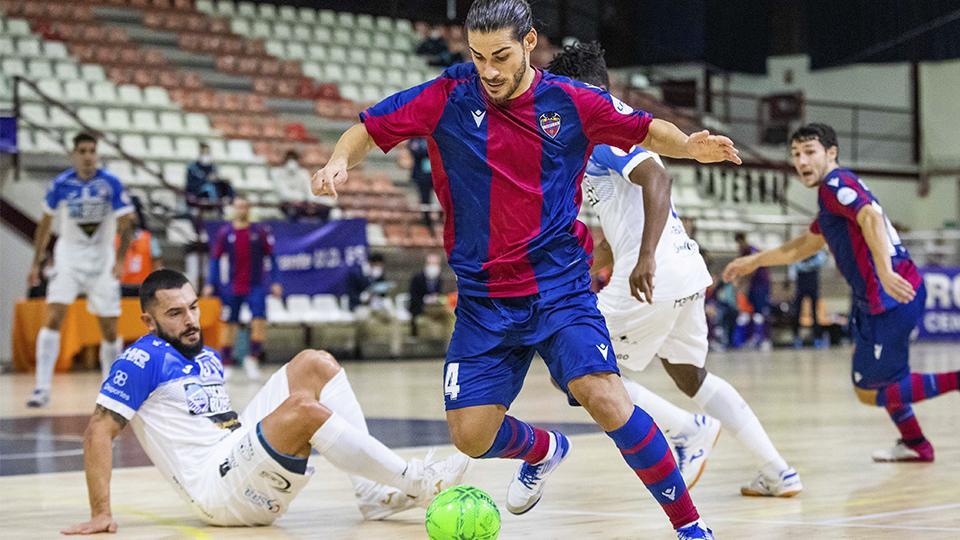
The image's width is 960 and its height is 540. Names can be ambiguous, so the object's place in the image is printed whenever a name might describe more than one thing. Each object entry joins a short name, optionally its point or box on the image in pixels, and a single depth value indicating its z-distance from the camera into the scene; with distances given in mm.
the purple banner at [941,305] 25328
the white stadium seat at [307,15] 27344
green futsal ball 4633
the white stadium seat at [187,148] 21734
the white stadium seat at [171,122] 22038
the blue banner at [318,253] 18969
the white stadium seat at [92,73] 22164
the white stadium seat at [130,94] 22062
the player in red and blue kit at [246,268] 15945
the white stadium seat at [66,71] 21734
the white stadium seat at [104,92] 21703
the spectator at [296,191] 19797
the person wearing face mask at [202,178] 19281
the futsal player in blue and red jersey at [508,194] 4676
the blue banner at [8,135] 18094
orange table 16953
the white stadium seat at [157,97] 22484
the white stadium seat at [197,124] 22375
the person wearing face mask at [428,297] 20109
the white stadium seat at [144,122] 21703
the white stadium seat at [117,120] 21328
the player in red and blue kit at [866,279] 7297
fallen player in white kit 5312
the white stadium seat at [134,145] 21141
